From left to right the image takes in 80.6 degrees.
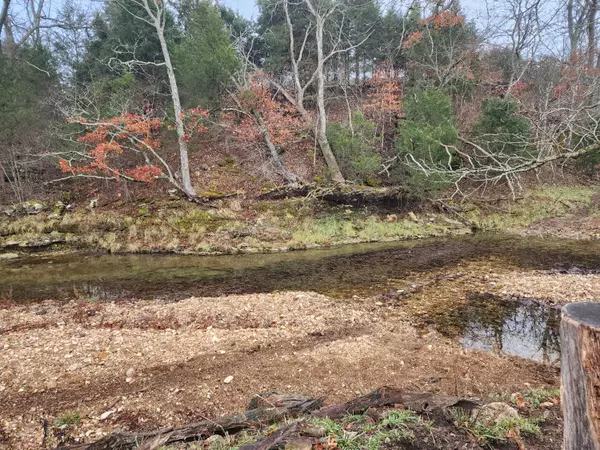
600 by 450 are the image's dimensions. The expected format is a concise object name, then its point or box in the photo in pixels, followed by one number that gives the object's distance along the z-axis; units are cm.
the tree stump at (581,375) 196
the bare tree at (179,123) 1750
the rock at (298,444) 271
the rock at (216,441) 333
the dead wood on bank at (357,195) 1834
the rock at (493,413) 326
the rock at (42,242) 1514
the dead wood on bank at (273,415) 345
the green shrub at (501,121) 1659
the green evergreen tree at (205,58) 1839
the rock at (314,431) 300
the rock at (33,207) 1670
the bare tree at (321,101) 1958
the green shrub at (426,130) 1595
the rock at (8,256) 1425
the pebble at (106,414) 458
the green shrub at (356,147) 1795
